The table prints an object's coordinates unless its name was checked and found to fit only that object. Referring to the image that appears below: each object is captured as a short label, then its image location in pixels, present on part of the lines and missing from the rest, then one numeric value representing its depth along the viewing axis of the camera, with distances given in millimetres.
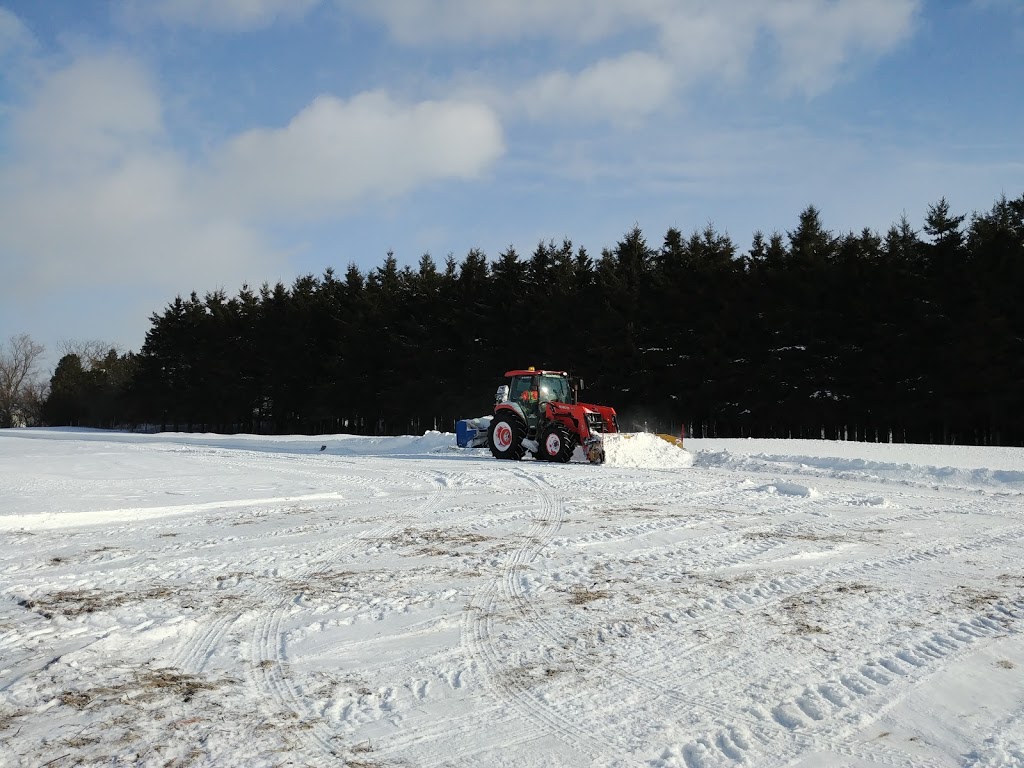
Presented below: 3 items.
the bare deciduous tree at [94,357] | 77188
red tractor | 14789
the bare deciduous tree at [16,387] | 70438
